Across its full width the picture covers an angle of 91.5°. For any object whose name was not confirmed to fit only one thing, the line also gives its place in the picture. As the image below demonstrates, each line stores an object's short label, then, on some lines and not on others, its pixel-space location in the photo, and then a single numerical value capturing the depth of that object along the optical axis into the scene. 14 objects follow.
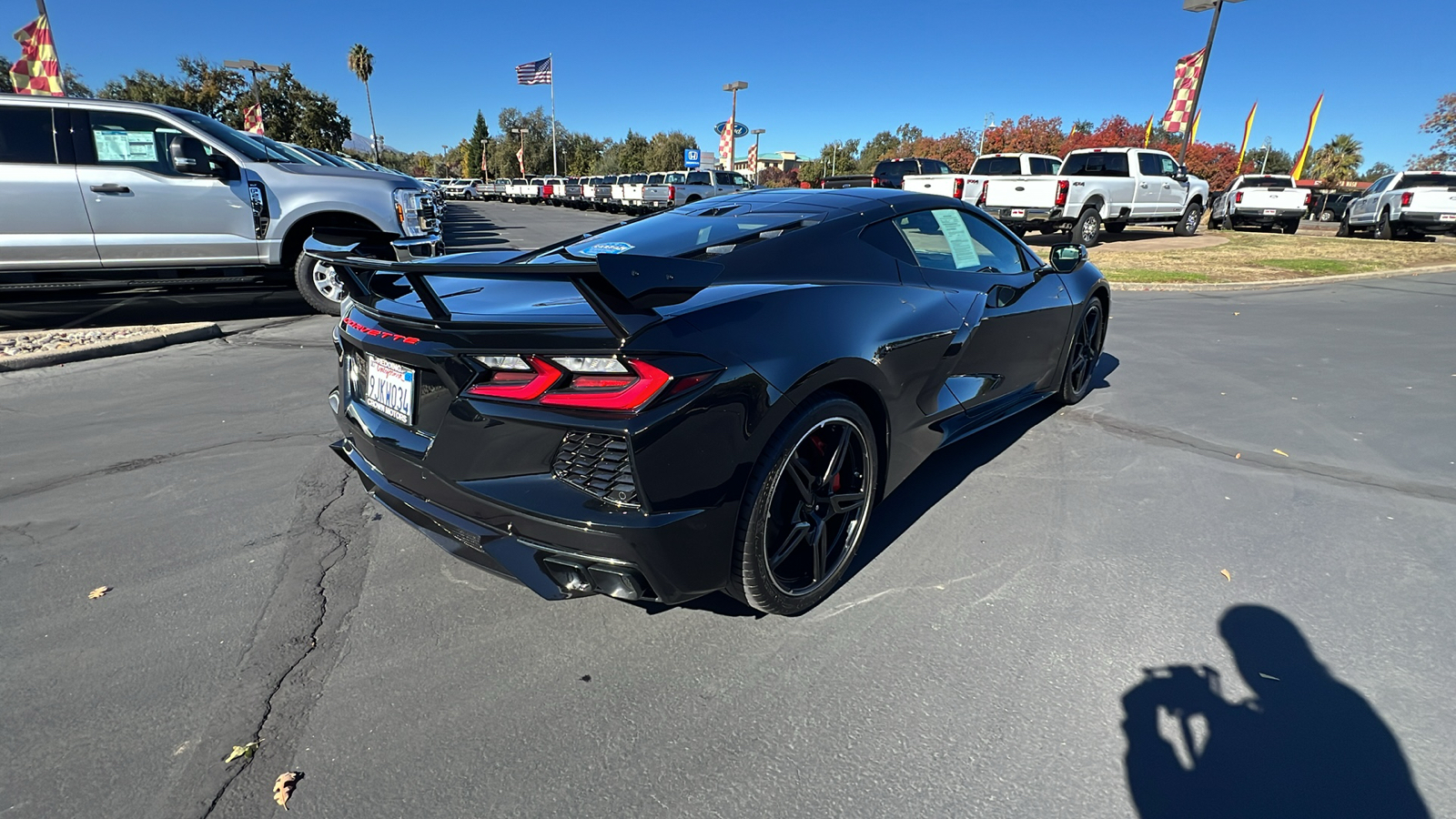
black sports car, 1.94
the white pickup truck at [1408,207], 17.39
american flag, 45.19
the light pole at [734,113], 40.03
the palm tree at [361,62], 66.25
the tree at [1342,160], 65.00
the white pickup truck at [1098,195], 15.05
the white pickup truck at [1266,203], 21.16
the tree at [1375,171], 79.47
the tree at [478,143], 98.00
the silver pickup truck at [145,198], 6.62
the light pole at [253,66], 34.78
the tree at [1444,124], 43.75
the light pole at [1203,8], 19.44
